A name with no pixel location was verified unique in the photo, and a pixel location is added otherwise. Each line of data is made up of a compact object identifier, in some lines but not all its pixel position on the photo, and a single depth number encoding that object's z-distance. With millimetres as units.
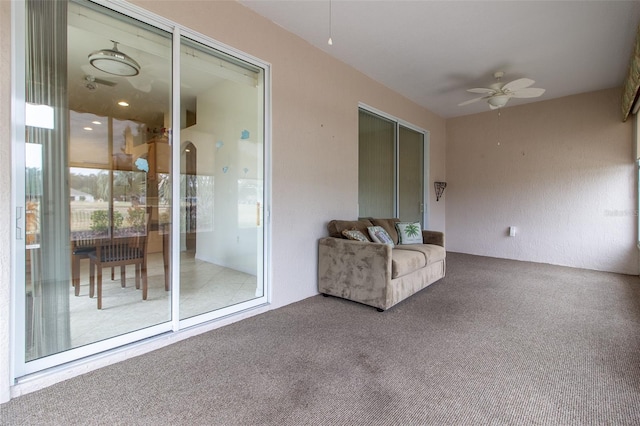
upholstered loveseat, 2924
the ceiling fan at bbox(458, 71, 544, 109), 3534
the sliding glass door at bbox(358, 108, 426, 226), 4438
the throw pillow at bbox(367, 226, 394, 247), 3588
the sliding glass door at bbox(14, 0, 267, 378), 1825
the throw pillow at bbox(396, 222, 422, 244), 4168
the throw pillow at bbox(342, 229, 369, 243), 3303
